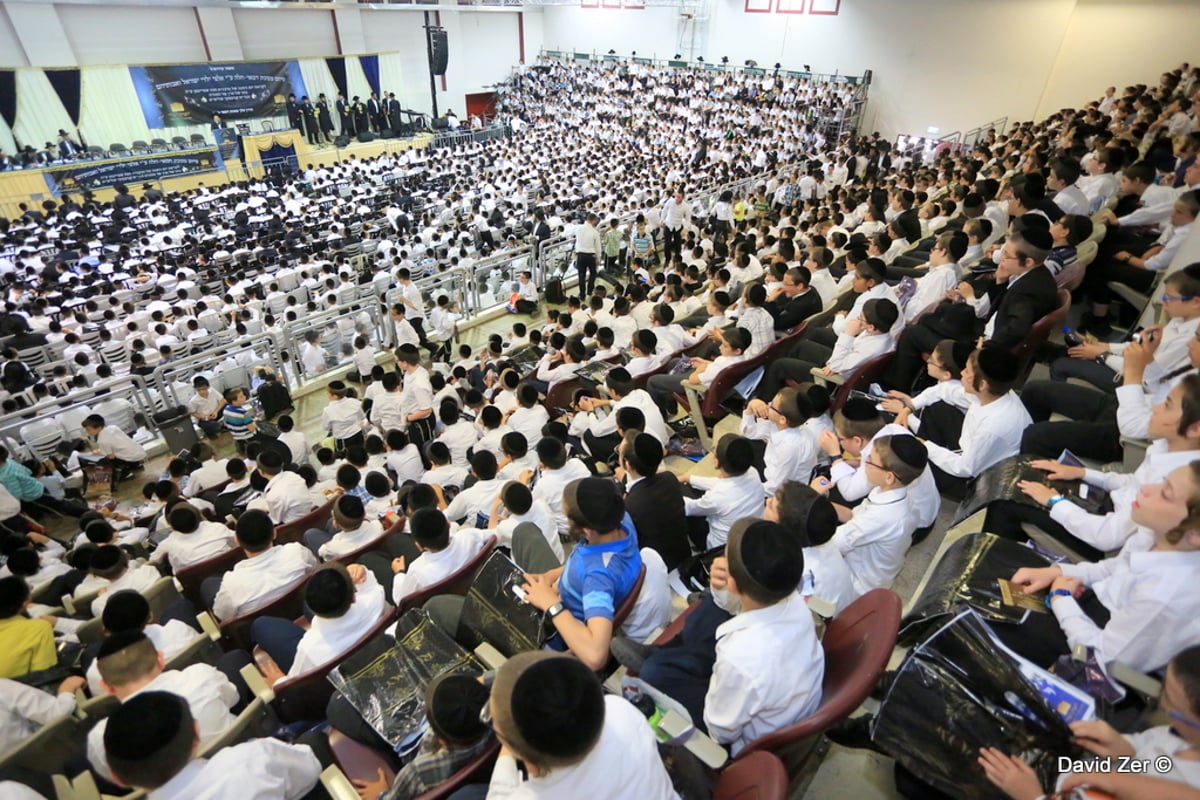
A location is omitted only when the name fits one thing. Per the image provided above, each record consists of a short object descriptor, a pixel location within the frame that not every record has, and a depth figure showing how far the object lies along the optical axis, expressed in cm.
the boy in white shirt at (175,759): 173
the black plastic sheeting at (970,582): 207
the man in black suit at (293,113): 2145
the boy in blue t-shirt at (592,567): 206
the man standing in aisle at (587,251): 898
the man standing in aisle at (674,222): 1070
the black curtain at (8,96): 1647
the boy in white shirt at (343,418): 554
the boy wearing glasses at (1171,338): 287
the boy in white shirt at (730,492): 277
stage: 1545
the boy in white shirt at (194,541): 358
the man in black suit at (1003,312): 357
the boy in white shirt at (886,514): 239
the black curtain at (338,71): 2285
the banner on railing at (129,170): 1598
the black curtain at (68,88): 1728
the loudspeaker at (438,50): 2294
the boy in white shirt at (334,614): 242
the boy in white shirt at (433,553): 272
